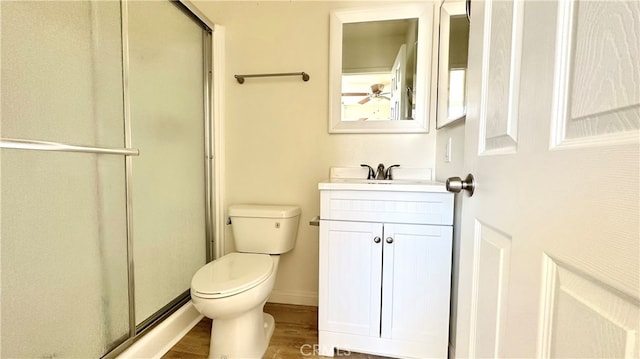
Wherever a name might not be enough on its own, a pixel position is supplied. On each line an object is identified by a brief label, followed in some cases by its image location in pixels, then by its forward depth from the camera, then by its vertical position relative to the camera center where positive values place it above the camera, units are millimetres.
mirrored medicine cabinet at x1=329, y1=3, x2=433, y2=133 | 1556 +564
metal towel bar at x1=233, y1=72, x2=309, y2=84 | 1647 +542
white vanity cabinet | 1179 -480
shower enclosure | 844 -46
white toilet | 1107 -512
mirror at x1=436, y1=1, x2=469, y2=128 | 1215 +512
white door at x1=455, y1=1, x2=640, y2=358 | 280 -19
